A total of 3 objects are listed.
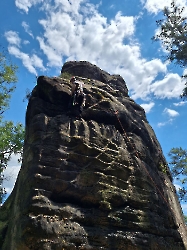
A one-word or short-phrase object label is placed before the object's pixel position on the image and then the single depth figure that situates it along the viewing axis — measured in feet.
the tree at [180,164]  46.36
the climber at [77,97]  23.14
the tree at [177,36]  34.29
